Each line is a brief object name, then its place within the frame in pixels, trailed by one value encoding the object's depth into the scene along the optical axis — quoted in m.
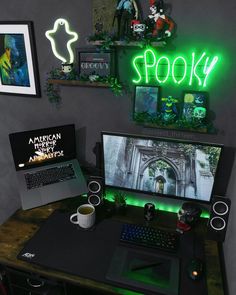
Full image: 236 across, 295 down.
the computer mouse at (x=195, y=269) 1.35
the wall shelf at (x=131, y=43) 1.50
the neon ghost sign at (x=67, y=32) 1.70
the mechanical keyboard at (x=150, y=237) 1.51
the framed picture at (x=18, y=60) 1.80
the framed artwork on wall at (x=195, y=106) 1.59
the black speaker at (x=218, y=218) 1.55
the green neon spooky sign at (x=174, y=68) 1.55
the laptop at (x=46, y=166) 1.82
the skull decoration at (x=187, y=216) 1.64
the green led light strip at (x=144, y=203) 1.88
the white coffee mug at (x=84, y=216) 1.61
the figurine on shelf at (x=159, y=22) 1.49
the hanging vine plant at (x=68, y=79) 1.66
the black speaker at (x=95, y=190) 1.78
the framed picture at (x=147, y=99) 1.67
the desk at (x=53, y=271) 1.33
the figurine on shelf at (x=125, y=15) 1.52
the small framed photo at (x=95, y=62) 1.66
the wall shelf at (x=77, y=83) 1.67
